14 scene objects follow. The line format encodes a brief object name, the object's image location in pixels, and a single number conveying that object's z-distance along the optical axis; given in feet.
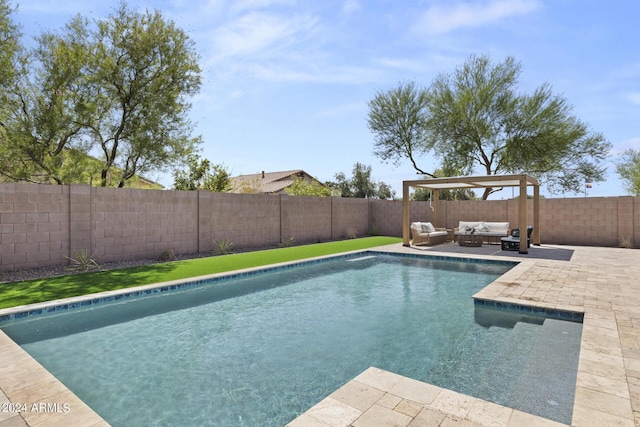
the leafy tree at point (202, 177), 47.01
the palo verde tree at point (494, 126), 55.26
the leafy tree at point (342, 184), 114.42
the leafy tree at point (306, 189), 66.74
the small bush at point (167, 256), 31.91
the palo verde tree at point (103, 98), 35.27
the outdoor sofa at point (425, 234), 43.19
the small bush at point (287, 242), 43.62
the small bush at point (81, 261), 26.37
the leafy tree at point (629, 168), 79.66
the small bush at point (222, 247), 36.68
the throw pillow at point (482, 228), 44.80
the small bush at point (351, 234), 54.44
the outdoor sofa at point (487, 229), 43.32
